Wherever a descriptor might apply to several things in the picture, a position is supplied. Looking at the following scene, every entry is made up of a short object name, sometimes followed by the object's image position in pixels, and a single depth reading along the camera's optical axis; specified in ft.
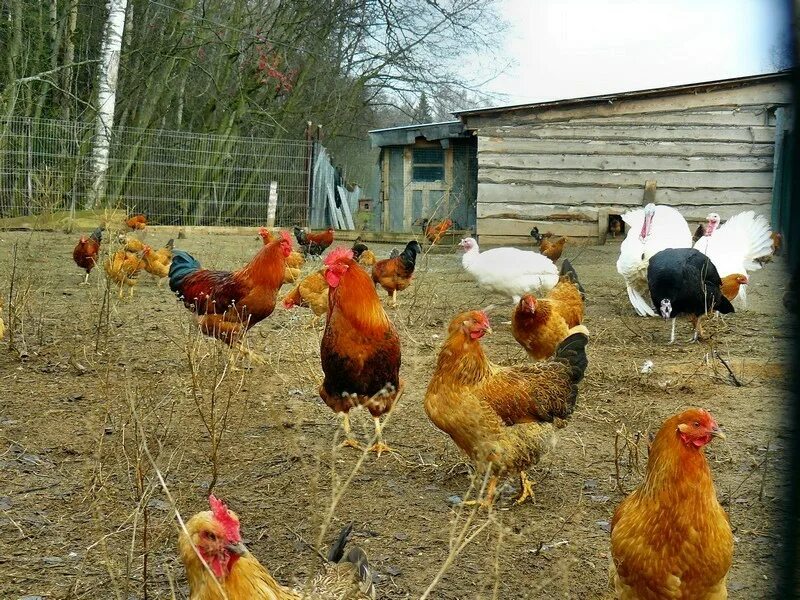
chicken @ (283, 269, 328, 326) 28.84
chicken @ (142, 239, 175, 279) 34.91
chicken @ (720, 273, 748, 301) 30.55
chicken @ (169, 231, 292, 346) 21.89
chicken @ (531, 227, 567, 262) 45.29
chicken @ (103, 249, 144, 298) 30.53
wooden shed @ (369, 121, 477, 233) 67.26
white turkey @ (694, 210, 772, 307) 32.45
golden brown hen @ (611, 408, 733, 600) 9.17
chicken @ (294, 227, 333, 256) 51.13
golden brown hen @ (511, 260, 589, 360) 21.13
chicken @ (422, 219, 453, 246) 35.83
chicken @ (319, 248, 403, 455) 16.42
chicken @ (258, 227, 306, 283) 34.11
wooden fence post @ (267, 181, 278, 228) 65.26
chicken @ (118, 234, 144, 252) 35.70
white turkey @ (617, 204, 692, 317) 31.32
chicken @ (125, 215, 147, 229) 48.70
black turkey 26.71
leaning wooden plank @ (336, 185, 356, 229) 75.78
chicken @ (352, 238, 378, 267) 40.30
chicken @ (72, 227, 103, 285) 33.81
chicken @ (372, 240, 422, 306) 33.37
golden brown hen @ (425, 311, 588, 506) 13.91
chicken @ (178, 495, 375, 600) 7.73
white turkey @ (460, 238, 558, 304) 31.50
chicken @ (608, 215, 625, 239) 55.21
